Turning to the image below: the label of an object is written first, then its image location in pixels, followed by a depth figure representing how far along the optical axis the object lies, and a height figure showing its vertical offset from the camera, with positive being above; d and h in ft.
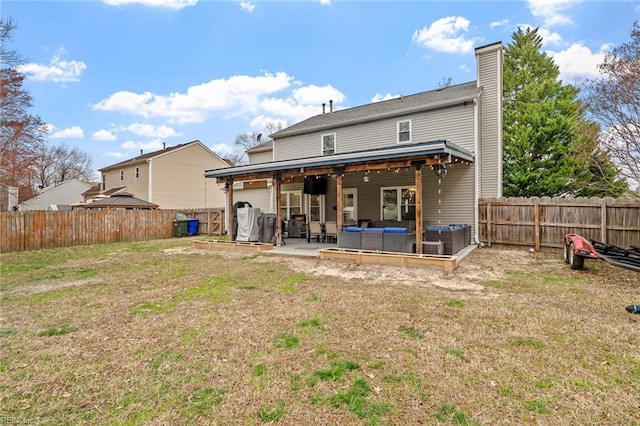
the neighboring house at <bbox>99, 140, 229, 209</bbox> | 72.90 +9.33
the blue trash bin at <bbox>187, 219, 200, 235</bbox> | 56.54 -2.12
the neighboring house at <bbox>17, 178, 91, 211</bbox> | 106.05 +6.80
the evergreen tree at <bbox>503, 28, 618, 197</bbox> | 50.14 +13.03
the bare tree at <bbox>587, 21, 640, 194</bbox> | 28.78 +10.49
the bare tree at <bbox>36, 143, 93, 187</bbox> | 131.95 +22.24
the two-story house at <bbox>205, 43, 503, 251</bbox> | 30.66 +5.26
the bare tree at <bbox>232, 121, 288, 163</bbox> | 133.18 +34.20
